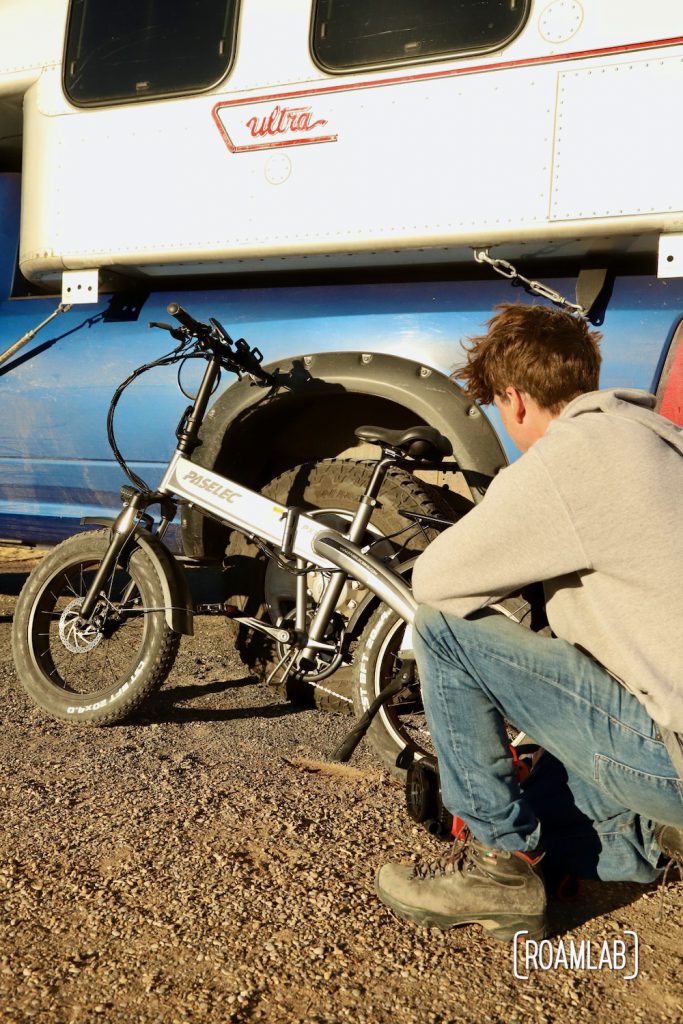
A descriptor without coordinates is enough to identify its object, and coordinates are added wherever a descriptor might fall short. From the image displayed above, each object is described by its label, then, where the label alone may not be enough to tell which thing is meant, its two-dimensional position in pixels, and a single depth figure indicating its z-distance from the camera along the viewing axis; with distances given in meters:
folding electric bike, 3.36
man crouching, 1.95
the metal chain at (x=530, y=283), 3.42
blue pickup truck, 3.46
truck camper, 3.28
